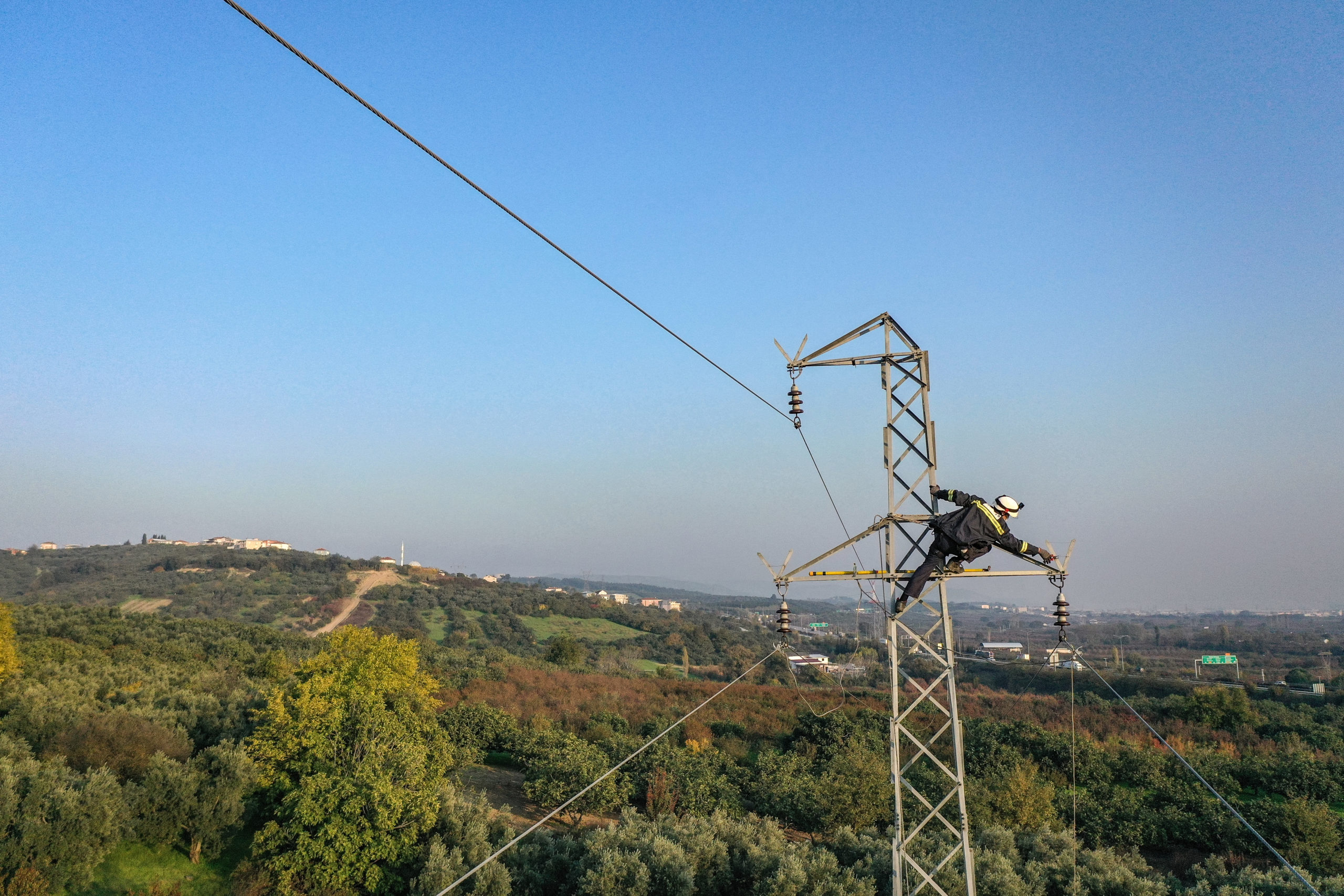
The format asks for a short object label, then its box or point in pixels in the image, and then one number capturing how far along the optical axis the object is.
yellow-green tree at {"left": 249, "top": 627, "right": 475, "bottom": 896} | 16.73
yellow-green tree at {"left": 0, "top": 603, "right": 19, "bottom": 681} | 27.89
